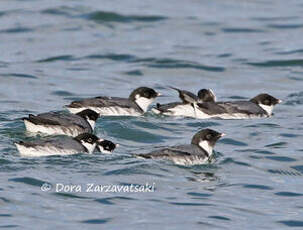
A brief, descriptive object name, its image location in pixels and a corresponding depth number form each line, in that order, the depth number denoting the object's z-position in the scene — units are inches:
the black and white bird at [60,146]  686.4
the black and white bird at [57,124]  759.7
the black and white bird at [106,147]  721.6
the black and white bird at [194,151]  689.0
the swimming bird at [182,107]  876.0
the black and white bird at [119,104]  860.0
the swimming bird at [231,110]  874.1
